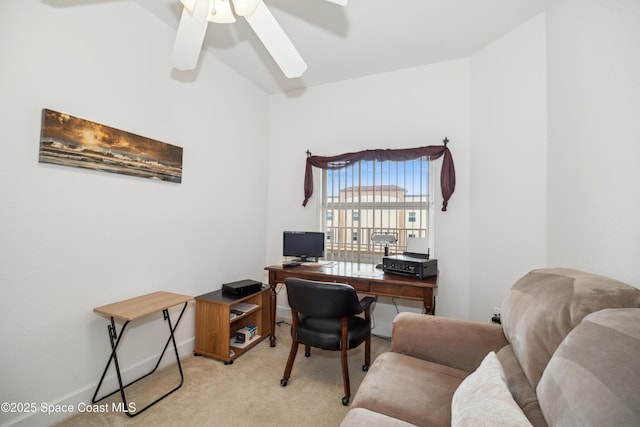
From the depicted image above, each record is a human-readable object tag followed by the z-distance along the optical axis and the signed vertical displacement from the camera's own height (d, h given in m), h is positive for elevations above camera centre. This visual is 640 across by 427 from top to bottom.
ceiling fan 1.38 +1.06
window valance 2.74 +0.70
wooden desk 2.22 -0.53
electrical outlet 2.19 -0.77
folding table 1.73 -0.62
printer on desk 2.35 -0.36
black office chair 1.83 -0.71
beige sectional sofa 0.67 -0.52
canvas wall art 1.66 +0.48
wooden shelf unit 2.39 -0.98
